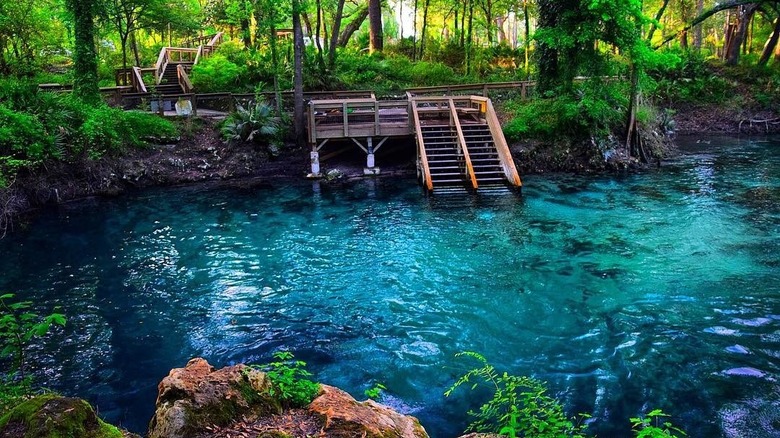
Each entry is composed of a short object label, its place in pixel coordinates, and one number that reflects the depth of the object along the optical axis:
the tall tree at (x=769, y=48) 31.84
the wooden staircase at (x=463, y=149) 16.69
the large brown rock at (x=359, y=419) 3.44
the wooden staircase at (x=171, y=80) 25.20
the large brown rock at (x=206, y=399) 3.53
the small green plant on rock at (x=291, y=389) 4.11
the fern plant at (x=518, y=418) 4.26
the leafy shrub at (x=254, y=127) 19.94
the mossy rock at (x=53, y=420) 2.79
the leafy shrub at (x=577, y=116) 18.94
